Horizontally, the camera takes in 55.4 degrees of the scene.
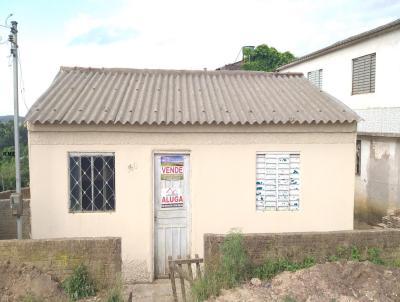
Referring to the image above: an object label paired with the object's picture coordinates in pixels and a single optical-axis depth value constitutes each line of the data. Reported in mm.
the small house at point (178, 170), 7266
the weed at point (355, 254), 5949
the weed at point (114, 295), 5124
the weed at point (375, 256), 5996
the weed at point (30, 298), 5082
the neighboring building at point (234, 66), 25878
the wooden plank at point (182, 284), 5691
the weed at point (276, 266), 5703
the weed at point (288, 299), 4812
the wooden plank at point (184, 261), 6039
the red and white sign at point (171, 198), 7598
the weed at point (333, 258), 5863
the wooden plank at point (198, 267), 5653
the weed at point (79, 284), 5453
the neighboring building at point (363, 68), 11789
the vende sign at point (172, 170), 7535
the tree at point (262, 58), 28703
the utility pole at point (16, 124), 7000
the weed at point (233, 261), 5551
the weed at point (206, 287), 5352
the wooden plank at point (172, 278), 5878
